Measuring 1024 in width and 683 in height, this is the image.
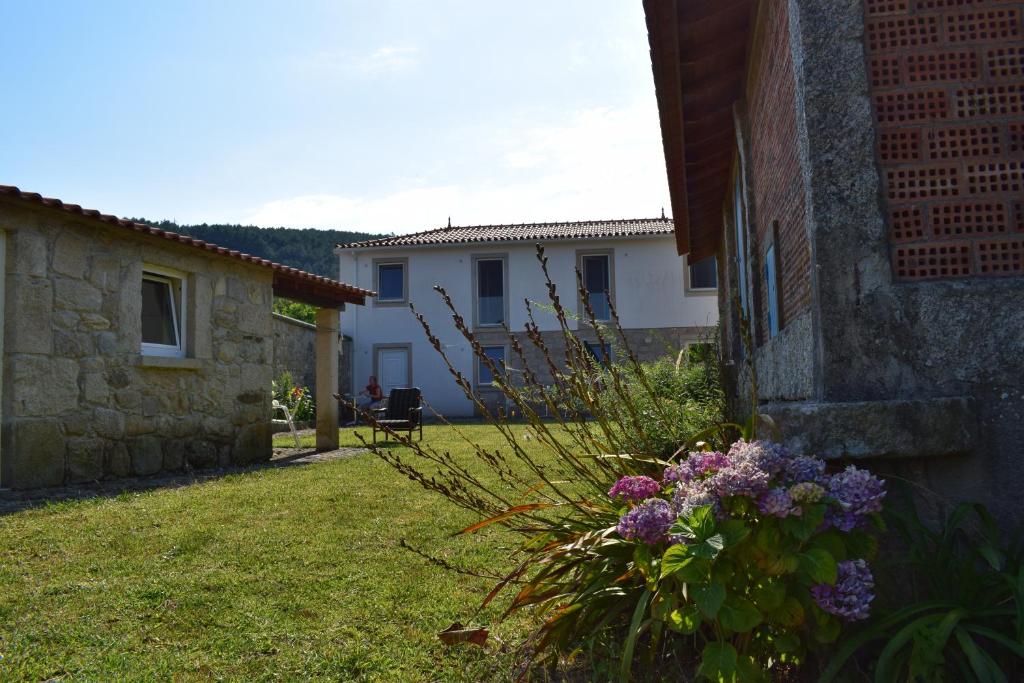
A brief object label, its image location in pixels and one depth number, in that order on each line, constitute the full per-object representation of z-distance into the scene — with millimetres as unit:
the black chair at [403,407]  11750
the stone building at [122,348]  6488
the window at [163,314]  8172
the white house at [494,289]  21938
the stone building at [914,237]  2309
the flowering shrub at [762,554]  1836
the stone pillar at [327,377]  10805
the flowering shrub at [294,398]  16375
